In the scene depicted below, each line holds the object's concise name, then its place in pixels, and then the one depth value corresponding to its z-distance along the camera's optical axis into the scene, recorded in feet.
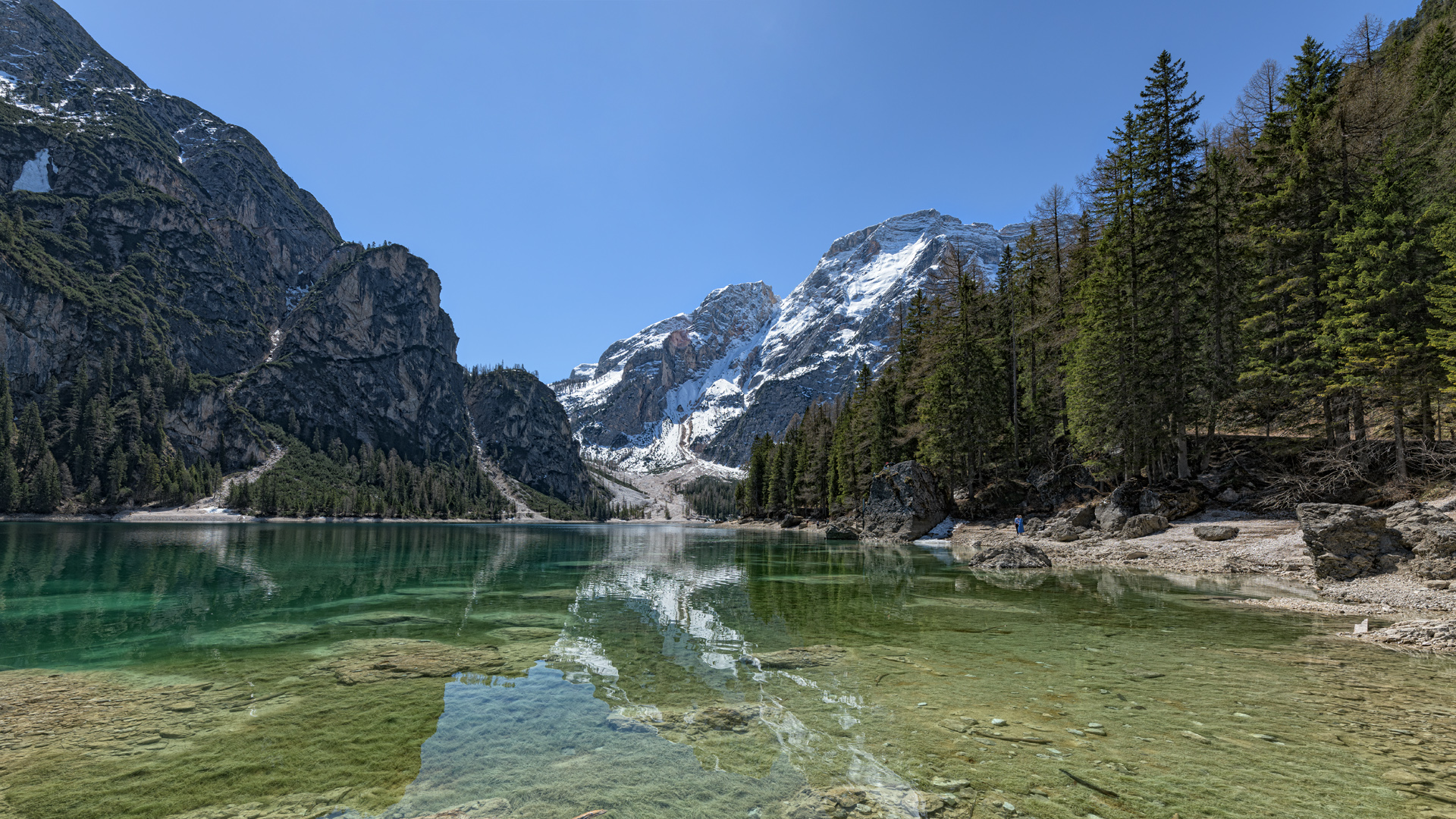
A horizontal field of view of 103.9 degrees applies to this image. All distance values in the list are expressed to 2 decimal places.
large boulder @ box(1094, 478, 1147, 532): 98.17
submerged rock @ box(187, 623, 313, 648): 43.19
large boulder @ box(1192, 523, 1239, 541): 76.38
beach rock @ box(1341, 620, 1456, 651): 32.40
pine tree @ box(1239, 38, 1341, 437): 84.07
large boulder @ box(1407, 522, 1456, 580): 45.29
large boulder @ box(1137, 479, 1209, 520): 91.86
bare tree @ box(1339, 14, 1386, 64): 158.40
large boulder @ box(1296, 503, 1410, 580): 50.55
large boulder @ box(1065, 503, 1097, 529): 107.55
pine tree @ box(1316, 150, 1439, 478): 69.31
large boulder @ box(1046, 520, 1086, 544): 104.78
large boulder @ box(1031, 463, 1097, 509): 128.67
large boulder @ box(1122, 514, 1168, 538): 89.81
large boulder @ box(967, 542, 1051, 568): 83.92
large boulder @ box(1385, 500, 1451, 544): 49.80
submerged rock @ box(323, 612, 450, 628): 52.01
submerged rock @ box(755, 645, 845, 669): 34.53
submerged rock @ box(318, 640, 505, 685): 33.60
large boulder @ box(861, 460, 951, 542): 157.28
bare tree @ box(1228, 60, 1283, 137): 120.88
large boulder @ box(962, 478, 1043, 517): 141.79
